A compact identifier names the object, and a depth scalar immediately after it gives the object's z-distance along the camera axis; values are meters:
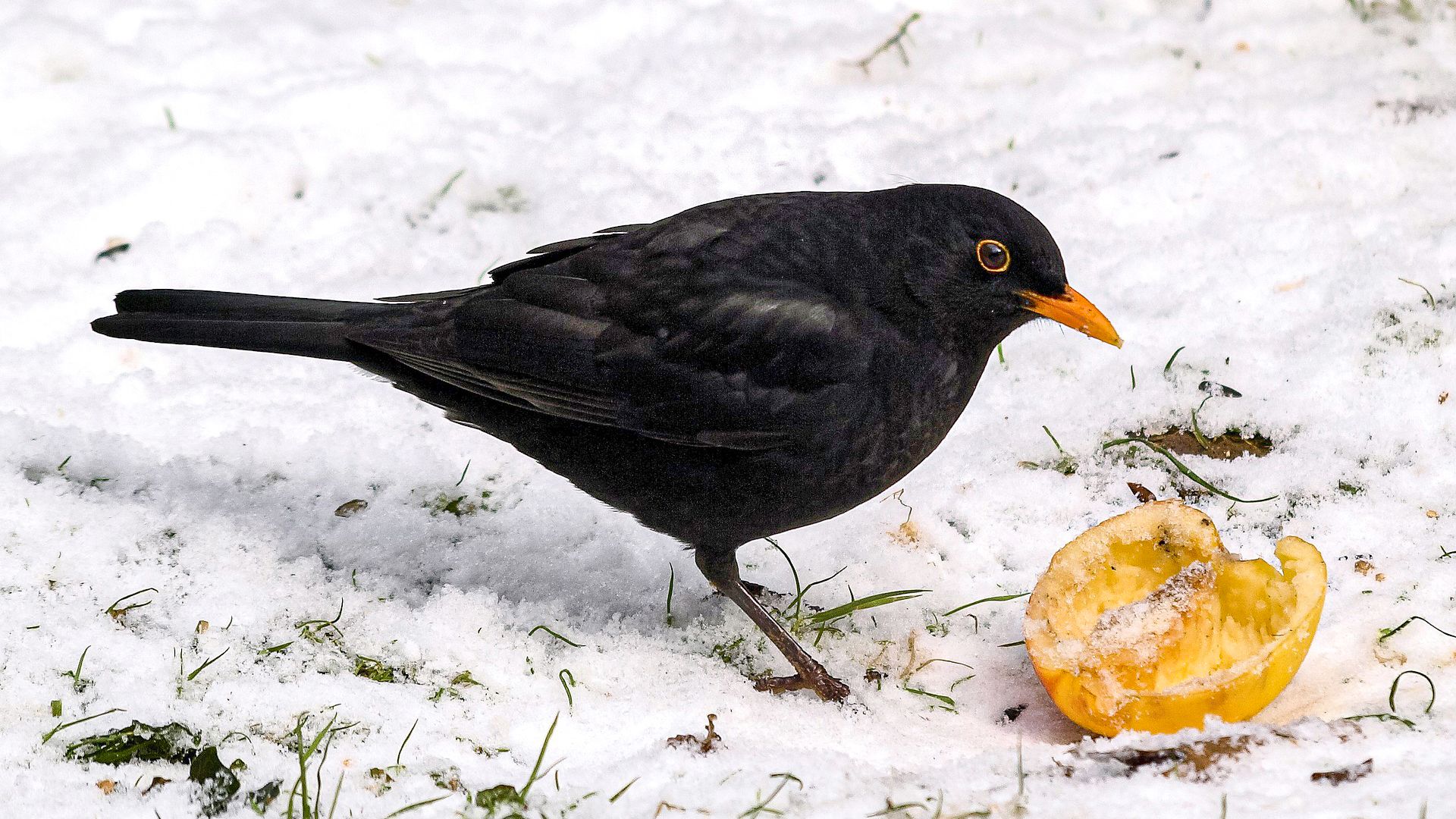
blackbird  6.97
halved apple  6.23
